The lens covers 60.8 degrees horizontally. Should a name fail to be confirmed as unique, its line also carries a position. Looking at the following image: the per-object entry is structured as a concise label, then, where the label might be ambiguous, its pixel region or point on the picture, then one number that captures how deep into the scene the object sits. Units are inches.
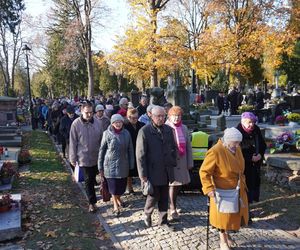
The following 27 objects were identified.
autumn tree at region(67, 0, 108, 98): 808.3
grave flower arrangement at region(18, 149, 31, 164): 307.8
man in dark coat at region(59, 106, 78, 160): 281.5
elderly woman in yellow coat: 125.8
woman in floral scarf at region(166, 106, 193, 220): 164.5
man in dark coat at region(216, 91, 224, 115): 589.5
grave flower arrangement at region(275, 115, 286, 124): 378.2
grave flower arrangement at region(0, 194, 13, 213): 171.8
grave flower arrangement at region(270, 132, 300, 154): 239.7
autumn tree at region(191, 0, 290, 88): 657.3
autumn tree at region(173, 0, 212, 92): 1058.8
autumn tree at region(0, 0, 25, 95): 934.5
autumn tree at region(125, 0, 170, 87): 551.6
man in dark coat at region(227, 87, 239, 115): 524.2
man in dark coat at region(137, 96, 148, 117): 304.3
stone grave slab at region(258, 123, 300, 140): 348.9
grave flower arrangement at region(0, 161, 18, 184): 231.6
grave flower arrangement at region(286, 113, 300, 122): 371.0
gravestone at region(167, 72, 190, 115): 419.0
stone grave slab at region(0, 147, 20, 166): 285.4
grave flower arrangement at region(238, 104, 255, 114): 507.2
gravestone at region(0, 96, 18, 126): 524.6
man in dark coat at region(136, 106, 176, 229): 150.2
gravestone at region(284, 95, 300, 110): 539.5
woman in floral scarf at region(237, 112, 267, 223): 156.9
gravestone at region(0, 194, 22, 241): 154.8
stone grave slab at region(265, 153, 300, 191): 203.3
